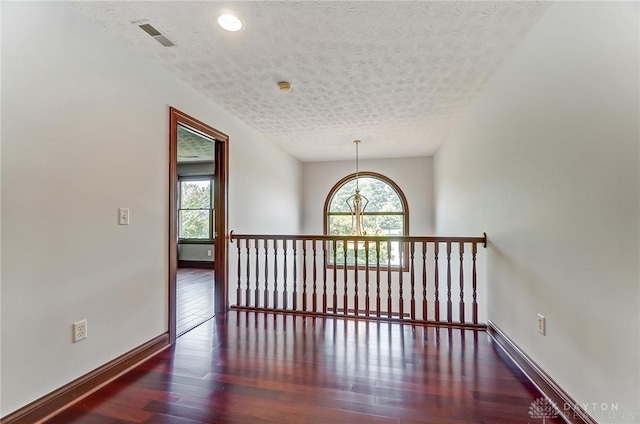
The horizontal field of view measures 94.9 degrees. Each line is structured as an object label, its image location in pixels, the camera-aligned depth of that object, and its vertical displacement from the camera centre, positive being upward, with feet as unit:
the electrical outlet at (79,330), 5.71 -2.23
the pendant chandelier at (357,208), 18.29 +0.63
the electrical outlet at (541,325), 5.90 -2.19
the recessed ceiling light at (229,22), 5.82 +3.97
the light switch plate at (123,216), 6.70 +0.03
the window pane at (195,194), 22.35 +1.77
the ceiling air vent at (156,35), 6.19 +4.01
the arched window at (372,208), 19.54 +0.63
